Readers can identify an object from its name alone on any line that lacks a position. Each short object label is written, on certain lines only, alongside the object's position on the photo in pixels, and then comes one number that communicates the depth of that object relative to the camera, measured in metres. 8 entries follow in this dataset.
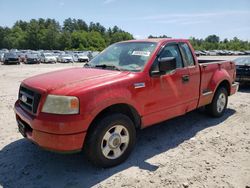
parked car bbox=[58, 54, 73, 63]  25.94
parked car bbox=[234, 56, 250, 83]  7.44
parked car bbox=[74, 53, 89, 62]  27.09
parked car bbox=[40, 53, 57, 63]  25.29
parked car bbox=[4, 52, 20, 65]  22.28
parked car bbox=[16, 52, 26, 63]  25.24
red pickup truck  2.40
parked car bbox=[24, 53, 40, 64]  23.95
